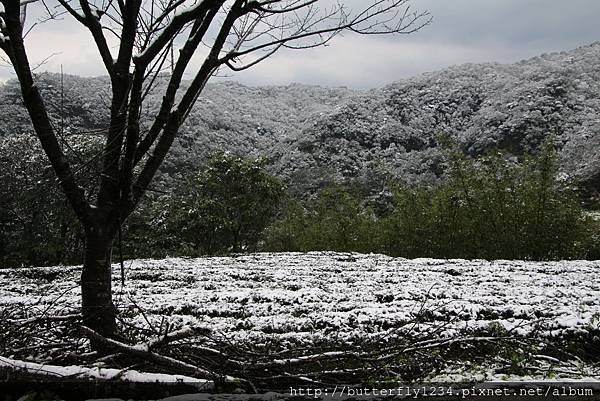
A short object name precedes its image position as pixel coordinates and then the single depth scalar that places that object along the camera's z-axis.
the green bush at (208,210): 19.84
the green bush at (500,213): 14.38
